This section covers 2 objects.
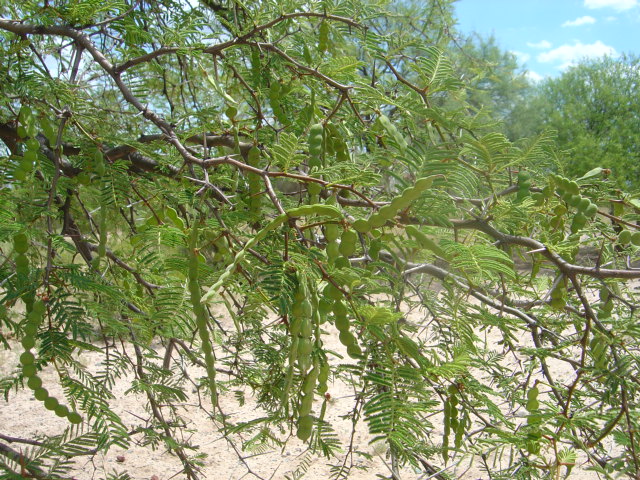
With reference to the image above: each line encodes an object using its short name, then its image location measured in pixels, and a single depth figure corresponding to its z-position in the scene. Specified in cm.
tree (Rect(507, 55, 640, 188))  915
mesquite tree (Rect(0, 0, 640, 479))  75
